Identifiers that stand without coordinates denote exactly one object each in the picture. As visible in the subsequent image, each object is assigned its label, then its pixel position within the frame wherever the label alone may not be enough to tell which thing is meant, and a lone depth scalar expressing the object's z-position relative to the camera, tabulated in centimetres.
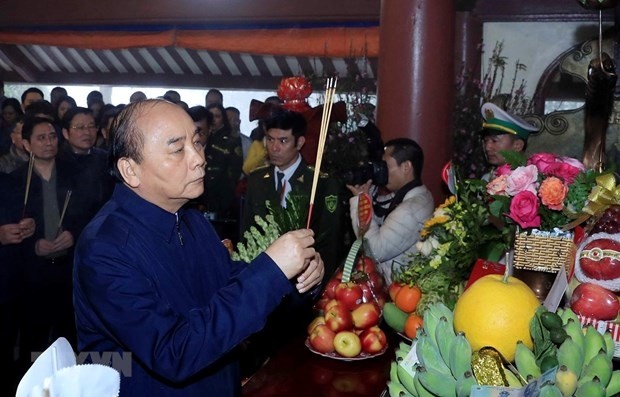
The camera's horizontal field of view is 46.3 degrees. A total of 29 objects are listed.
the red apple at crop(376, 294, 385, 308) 198
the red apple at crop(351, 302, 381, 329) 189
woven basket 162
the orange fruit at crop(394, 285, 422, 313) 190
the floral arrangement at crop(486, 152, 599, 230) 160
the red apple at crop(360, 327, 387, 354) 184
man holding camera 288
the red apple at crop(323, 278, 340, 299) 199
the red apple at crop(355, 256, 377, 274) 203
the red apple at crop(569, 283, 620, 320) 140
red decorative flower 334
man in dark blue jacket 123
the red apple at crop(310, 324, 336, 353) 183
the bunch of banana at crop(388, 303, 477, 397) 105
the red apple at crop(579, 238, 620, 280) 140
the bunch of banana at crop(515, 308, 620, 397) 101
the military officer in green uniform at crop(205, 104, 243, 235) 488
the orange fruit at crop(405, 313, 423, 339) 182
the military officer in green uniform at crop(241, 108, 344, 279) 327
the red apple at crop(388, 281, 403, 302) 198
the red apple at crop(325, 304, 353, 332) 187
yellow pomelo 118
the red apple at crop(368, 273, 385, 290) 201
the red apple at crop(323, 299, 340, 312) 191
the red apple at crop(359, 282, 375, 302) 196
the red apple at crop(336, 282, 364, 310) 191
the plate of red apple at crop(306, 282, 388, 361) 182
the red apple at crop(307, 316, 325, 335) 191
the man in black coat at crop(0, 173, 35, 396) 304
